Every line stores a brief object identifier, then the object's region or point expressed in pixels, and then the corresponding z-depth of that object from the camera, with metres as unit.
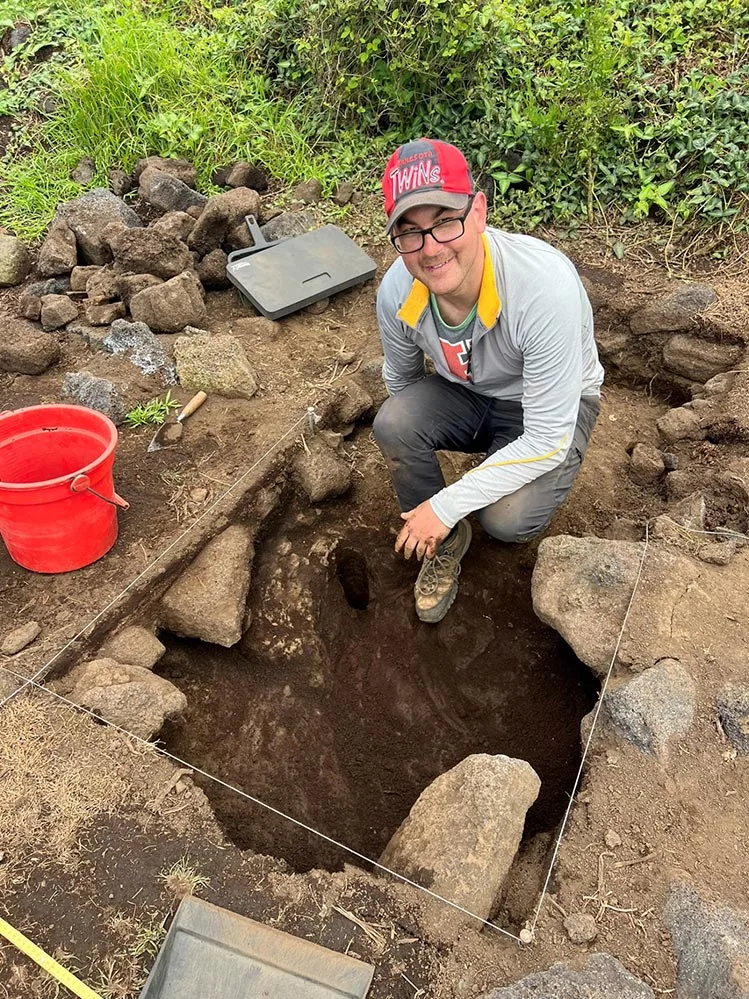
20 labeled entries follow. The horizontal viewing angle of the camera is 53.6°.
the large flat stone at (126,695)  2.21
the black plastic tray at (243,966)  1.65
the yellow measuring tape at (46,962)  1.65
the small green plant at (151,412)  3.16
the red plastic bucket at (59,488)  2.36
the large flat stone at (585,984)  1.59
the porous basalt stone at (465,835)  1.84
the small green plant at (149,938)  1.73
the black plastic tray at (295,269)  3.81
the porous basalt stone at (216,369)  3.29
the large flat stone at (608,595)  2.24
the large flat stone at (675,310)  3.47
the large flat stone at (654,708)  2.00
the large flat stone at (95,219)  4.14
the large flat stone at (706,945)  1.59
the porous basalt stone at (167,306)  3.64
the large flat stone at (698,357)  3.38
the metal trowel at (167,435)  3.07
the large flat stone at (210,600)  2.63
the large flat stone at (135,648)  2.44
